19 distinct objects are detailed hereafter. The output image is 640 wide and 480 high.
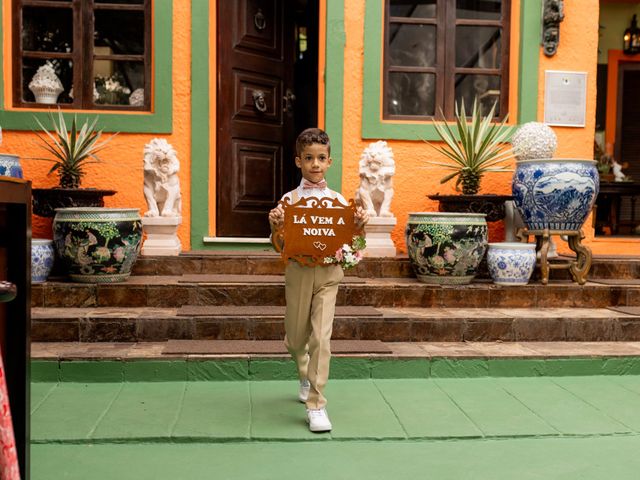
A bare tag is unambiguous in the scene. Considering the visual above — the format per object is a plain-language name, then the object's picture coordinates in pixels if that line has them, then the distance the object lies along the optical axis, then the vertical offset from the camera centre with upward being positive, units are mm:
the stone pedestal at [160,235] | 5555 -415
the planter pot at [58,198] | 5254 -103
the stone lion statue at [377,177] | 5668 +98
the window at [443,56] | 6391 +1294
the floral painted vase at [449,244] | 5137 -430
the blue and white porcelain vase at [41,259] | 4883 -548
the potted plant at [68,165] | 5273 +165
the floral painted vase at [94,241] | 4848 -412
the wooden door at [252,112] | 6320 +752
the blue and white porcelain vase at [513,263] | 5184 -568
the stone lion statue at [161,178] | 5488 +67
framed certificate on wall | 6297 +876
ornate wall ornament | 6137 +1548
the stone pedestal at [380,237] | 5723 -422
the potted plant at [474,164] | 5637 +217
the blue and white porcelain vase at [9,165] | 5016 +151
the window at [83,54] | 6016 +1200
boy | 3132 -522
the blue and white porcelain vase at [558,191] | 5348 -8
